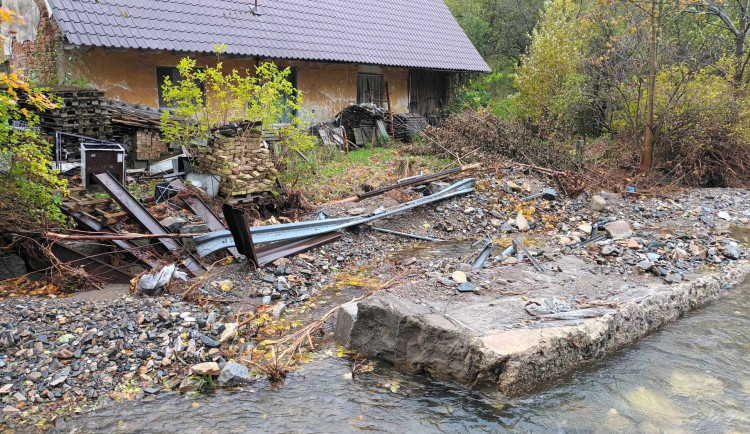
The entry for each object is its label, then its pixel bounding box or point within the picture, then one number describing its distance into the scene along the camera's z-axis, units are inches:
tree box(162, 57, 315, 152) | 350.9
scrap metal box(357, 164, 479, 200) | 374.0
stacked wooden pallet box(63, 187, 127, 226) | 263.0
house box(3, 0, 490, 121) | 427.8
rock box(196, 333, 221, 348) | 195.0
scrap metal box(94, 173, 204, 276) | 262.8
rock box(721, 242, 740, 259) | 284.8
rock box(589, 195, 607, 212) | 392.5
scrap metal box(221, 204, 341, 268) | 252.1
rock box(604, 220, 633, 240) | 311.5
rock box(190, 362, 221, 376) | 174.2
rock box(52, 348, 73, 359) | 175.8
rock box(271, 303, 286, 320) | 225.0
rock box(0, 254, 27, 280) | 241.8
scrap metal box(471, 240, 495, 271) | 259.6
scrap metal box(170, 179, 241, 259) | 289.8
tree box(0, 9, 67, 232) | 230.1
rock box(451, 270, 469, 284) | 227.7
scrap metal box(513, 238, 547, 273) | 250.5
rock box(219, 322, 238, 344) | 200.4
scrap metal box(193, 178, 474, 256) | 265.6
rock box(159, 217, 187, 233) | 284.4
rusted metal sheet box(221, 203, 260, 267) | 249.6
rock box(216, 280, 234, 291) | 244.2
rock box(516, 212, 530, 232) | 370.0
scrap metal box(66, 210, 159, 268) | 253.8
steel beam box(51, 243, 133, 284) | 244.8
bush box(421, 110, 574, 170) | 469.7
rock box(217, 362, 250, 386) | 174.6
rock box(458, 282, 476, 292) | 219.5
